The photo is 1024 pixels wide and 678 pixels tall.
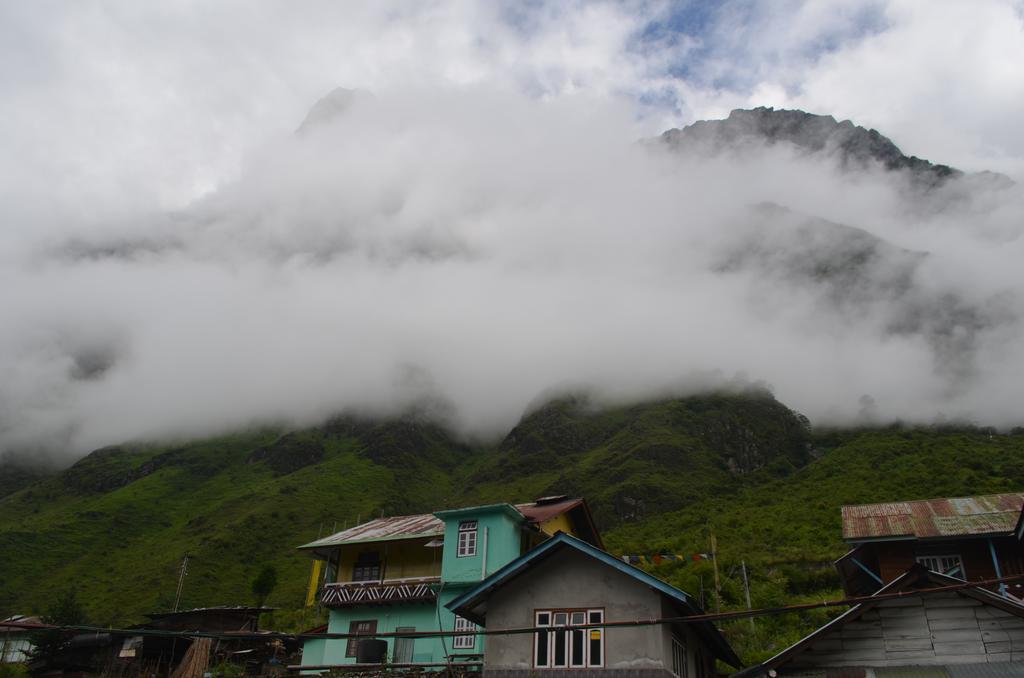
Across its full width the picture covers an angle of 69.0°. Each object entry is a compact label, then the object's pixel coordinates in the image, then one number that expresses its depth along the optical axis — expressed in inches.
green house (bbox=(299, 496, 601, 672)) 1342.3
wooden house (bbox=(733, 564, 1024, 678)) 721.0
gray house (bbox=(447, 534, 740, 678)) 860.6
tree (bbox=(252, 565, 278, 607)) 2380.7
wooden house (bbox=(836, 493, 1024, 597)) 993.5
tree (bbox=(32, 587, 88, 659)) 1798.7
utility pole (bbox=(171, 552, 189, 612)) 2720.0
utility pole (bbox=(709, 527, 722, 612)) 1585.0
